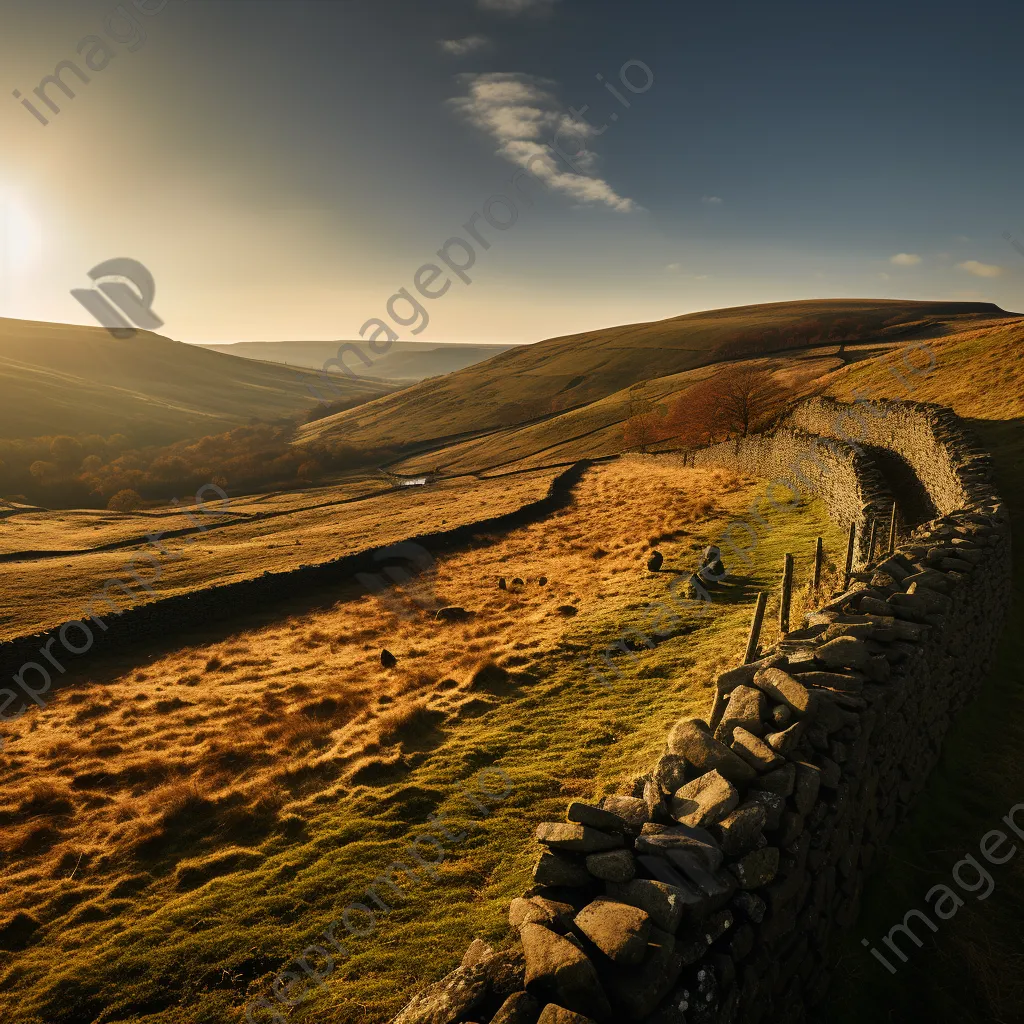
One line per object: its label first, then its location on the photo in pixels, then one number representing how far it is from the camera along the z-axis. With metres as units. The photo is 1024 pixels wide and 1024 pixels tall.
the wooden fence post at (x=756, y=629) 11.19
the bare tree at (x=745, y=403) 57.41
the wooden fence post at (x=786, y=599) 13.05
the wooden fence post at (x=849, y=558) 14.47
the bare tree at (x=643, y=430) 71.06
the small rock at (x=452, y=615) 23.84
